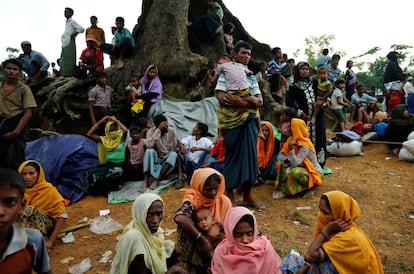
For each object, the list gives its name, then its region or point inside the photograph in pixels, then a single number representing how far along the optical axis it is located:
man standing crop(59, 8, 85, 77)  8.48
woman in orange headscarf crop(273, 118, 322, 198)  4.76
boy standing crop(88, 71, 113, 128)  6.84
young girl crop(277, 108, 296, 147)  5.02
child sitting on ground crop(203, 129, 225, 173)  5.28
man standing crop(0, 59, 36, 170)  4.11
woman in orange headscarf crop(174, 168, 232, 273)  2.63
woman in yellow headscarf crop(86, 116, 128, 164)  5.80
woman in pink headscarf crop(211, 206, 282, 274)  2.24
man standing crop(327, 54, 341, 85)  10.16
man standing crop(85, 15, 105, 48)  9.41
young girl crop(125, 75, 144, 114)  6.96
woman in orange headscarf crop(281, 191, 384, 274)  2.19
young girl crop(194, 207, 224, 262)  2.71
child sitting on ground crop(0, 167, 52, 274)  1.41
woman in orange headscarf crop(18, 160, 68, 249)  3.55
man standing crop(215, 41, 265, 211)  4.10
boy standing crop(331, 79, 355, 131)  8.54
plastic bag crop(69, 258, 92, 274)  3.23
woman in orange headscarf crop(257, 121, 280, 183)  5.36
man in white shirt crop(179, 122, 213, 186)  5.60
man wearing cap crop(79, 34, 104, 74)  8.83
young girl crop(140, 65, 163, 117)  7.07
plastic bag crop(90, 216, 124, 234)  4.13
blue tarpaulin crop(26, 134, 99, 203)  5.37
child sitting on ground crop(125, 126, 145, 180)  5.62
